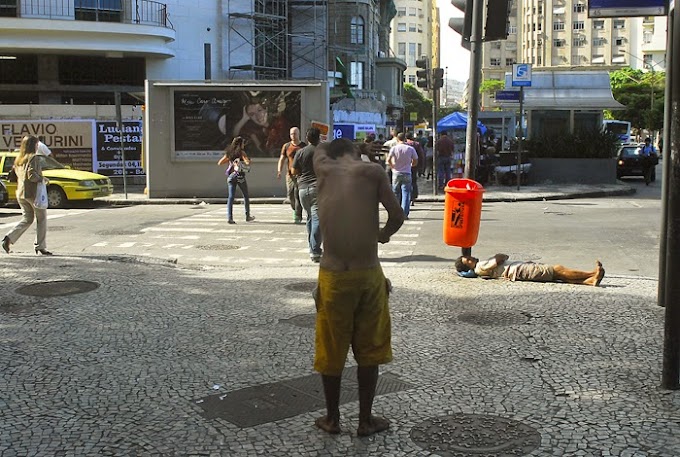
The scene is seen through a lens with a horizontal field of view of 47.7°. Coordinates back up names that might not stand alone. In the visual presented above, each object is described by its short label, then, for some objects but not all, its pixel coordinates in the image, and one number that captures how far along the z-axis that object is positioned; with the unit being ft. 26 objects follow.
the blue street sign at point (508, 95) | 79.77
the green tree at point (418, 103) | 363.56
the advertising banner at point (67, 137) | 79.71
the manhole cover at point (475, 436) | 13.64
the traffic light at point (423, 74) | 67.34
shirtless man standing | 14.19
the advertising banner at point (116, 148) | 80.74
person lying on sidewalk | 28.60
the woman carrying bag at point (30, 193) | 35.73
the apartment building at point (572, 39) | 428.15
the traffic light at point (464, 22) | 30.58
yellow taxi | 65.41
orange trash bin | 29.48
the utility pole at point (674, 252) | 15.89
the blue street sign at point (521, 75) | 73.97
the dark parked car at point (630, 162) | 94.89
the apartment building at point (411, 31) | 480.64
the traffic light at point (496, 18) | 29.71
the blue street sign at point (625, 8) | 22.16
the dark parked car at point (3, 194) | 65.05
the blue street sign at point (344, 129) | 136.67
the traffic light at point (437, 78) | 69.47
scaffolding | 130.82
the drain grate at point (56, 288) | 26.73
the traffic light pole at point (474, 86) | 29.99
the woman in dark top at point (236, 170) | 50.21
